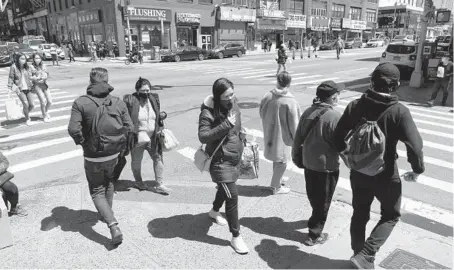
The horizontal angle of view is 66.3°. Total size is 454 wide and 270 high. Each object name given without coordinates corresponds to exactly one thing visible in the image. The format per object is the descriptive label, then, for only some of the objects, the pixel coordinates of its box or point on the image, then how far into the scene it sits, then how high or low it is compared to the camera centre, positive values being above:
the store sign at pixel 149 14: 36.44 +3.37
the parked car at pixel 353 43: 50.15 +0.07
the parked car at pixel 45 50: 33.56 -0.28
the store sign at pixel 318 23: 57.53 +3.44
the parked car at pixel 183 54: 31.06 -0.77
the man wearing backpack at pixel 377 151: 2.81 -0.88
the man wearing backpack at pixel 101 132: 3.58 -0.88
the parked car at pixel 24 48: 28.77 -0.06
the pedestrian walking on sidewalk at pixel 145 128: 4.74 -1.13
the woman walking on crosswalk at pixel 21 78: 8.88 -0.76
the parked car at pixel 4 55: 26.28 -0.55
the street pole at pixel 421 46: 14.12 -0.13
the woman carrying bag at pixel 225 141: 3.43 -0.96
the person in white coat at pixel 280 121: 4.50 -0.98
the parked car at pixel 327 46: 47.03 -0.28
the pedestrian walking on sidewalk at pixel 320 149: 3.46 -1.04
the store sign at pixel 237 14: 44.47 +3.92
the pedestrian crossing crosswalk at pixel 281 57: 17.47 -0.62
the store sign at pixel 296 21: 53.59 +3.53
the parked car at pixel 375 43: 55.28 +0.05
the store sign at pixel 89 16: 39.08 +3.45
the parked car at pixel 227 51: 33.91 -0.55
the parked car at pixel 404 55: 16.98 -0.57
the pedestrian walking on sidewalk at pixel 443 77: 10.70 -1.06
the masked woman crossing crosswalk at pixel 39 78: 9.09 -0.78
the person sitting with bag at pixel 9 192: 4.14 -1.75
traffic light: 14.08 +1.06
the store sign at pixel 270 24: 49.28 +2.87
